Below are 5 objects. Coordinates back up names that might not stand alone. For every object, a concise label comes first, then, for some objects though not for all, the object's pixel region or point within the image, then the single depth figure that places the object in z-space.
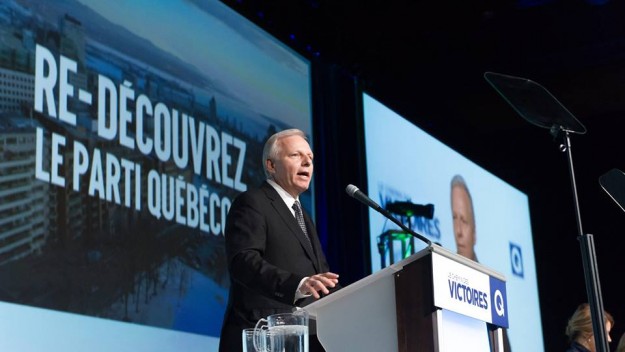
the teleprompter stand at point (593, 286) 2.56
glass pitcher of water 2.03
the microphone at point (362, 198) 2.39
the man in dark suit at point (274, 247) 2.45
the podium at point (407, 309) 2.24
